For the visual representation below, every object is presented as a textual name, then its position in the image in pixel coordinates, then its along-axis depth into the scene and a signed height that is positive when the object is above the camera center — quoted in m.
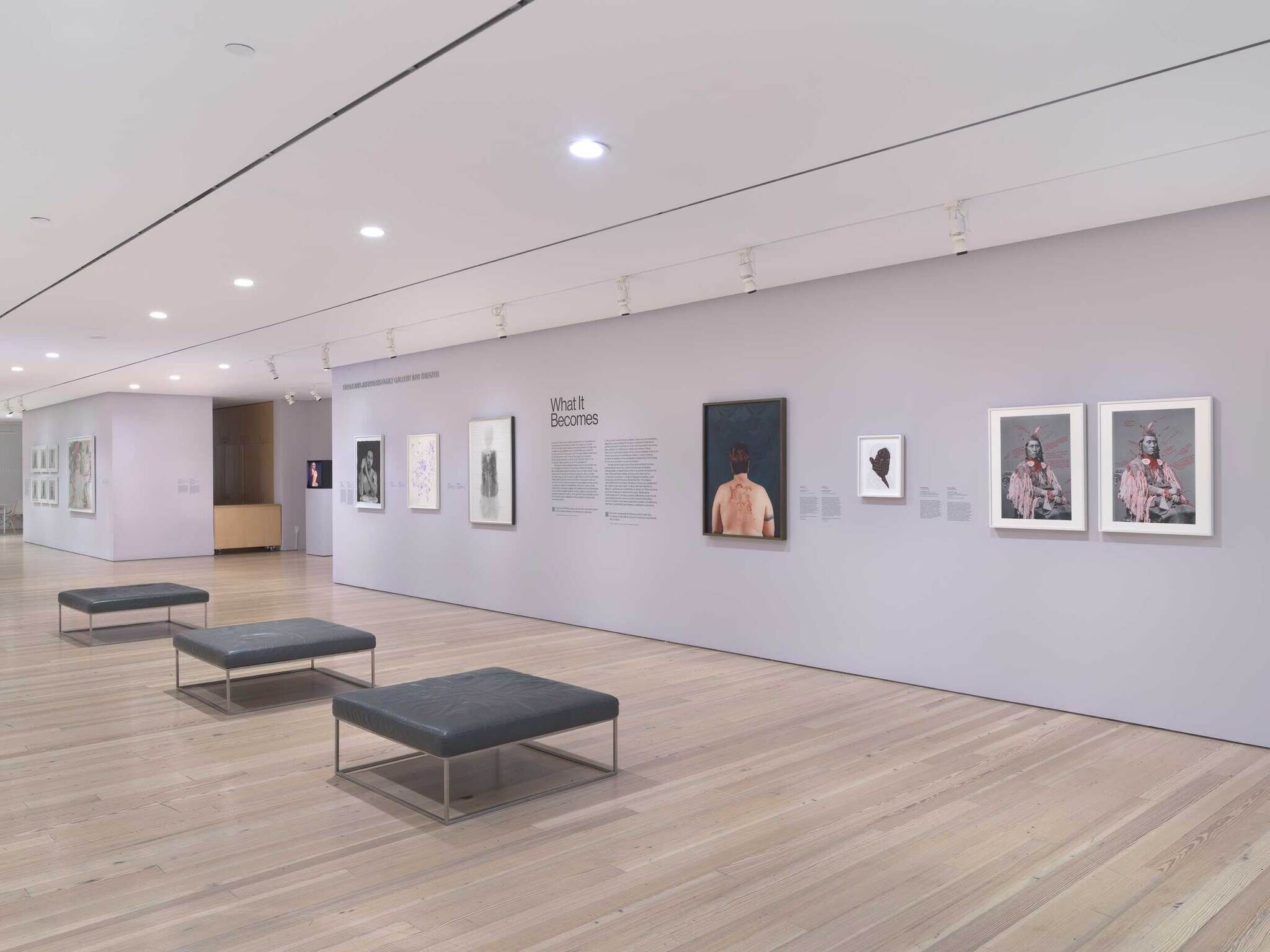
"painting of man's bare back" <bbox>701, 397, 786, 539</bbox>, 8.41 +0.00
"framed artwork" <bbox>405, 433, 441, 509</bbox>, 12.65 +0.01
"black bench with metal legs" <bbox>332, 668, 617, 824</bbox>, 4.59 -1.27
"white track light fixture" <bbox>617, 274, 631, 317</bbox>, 8.36 +1.59
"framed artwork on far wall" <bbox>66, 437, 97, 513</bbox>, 19.16 -0.03
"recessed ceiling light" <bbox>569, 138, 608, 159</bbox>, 4.93 +1.74
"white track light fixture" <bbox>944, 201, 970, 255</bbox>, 5.93 +1.58
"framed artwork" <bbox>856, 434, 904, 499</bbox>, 7.50 +0.01
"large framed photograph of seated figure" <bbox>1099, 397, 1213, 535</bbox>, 5.91 +0.00
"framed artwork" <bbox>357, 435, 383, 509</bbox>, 13.78 -0.02
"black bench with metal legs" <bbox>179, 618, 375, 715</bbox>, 6.81 -1.35
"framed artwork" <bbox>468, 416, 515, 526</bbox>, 11.37 +0.00
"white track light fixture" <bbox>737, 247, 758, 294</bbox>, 7.20 +1.59
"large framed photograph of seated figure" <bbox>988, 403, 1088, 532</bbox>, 6.48 -0.01
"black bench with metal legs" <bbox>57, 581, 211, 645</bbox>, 9.46 -1.32
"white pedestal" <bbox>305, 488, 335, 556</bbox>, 20.05 -1.01
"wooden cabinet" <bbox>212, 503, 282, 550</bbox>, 20.52 -1.23
